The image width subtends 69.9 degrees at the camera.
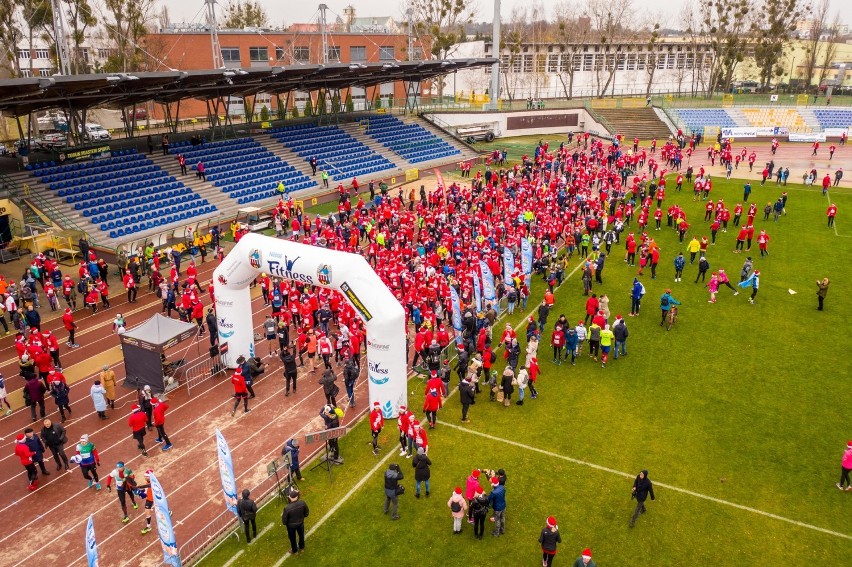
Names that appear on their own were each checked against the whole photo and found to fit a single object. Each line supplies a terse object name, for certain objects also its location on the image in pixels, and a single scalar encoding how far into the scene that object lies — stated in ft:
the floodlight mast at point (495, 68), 193.77
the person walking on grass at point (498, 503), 37.99
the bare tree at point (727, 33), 247.91
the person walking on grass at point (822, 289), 71.31
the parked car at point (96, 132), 145.89
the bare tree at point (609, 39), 268.31
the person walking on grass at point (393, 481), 39.70
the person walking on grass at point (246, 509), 37.42
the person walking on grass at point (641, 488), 38.91
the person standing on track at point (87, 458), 42.75
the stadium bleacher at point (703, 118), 206.08
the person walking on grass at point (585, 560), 31.86
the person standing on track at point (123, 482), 40.14
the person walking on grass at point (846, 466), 41.78
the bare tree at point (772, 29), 247.91
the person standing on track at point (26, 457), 42.55
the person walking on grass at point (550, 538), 34.74
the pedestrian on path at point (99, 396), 51.39
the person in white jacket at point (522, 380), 53.47
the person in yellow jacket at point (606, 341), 60.39
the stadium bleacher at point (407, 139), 168.25
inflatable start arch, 49.01
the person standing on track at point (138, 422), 45.88
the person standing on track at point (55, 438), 44.37
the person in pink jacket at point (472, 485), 38.37
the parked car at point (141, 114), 216.27
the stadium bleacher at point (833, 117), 201.77
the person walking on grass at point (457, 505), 38.06
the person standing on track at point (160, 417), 46.80
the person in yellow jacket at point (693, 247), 84.33
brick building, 217.36
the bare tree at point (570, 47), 261.65
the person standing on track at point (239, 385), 52.11
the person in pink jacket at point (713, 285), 73.50
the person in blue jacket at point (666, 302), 67.10
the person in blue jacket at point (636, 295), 70.28
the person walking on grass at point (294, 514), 36.29
